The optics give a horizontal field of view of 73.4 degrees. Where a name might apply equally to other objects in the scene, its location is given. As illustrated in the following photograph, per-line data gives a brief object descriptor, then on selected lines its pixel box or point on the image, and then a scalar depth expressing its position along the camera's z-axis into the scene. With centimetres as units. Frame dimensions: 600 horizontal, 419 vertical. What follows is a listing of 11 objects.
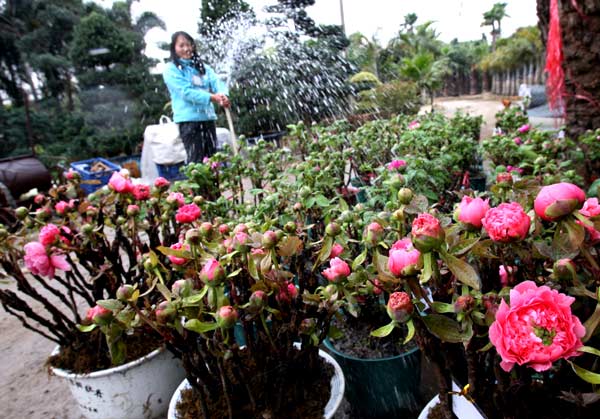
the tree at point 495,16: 2641
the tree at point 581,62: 190
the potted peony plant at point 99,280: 120
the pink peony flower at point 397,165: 143
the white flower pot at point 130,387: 123
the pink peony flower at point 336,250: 89
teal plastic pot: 112
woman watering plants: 284
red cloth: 206
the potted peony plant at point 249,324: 73
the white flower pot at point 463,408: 60
